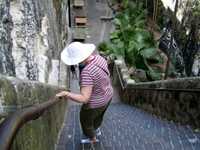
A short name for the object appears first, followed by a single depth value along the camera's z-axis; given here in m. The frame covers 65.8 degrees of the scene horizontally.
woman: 1.62
